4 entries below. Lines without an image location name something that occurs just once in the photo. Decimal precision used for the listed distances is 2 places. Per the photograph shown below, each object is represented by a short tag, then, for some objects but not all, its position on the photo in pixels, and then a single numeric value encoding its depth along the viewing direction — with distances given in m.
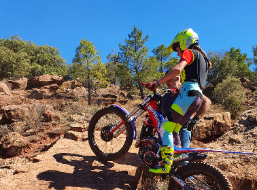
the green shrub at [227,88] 21.42
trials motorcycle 2.23
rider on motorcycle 2.50
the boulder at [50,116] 7.80
